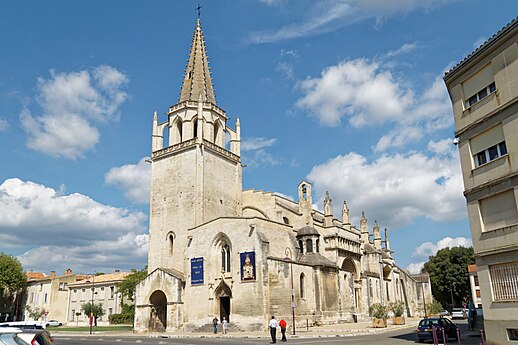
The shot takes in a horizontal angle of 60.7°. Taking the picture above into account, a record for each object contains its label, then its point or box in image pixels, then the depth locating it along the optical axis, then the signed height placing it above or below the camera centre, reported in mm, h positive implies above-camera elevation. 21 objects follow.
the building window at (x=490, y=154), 15938 +5006
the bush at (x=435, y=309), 44250 -1242
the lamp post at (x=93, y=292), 52094 +2080
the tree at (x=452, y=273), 63594 +3122
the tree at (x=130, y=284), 54334 +2767
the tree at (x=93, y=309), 53250 -64
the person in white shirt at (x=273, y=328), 21422 -1204
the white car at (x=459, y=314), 50559 -2092
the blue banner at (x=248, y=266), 32406 +2614
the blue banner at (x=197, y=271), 35034 +2574
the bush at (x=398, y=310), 37219 -1016
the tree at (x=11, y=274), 59906 +4957
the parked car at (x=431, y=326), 20520 -1449
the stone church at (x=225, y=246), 32781 +4626
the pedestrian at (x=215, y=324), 31859 -1380
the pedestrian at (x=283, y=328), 22547 -1289
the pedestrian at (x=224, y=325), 31016 -1453
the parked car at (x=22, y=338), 7250 -426
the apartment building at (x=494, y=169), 14969 +4369
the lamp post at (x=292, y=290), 31267 +739
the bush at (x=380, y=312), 32722 -986
